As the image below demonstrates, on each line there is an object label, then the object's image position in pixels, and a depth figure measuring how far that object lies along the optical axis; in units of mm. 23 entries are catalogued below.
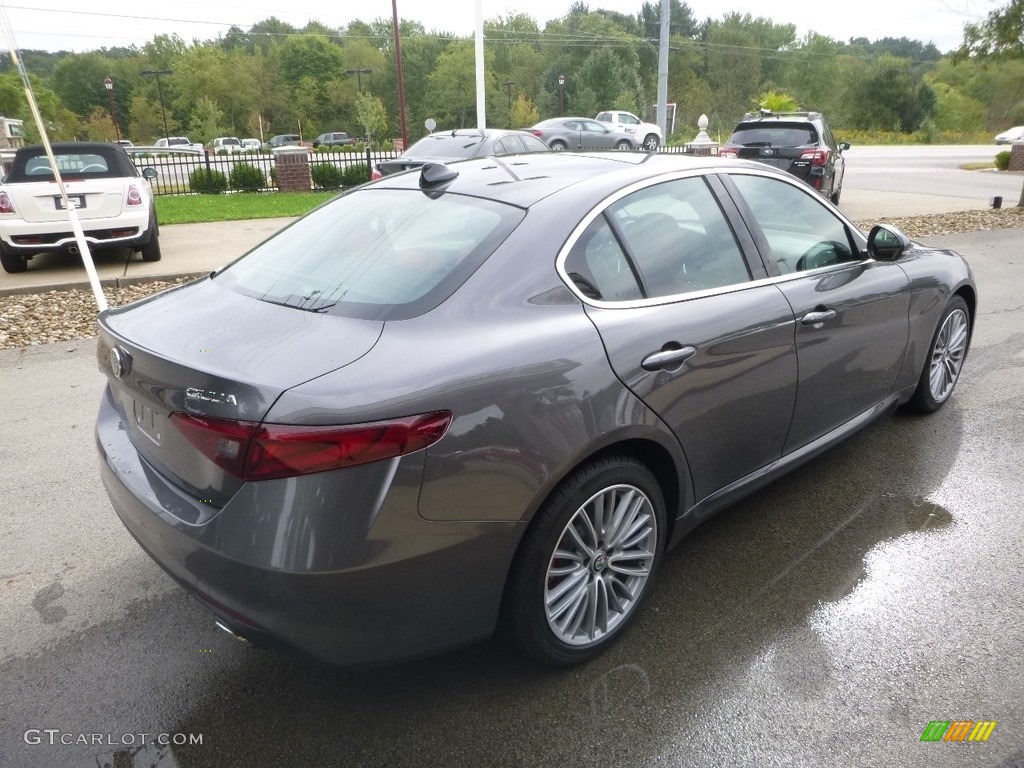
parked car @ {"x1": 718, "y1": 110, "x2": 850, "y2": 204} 13422
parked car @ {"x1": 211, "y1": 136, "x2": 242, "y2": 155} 55312
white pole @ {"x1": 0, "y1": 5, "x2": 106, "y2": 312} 5051
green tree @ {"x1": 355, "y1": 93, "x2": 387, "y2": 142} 68938
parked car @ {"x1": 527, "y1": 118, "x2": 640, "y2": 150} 27438
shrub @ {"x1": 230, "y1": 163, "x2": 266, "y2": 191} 19359
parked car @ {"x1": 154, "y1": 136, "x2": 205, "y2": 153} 56456
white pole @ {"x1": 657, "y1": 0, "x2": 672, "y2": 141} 19203
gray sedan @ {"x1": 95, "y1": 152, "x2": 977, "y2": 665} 1947
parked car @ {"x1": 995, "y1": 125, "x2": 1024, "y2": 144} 42588
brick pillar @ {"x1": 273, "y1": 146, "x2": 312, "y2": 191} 18766
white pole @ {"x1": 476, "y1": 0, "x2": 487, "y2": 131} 22658
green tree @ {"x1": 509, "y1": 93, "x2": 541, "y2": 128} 75312
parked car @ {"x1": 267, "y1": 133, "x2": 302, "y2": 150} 59253
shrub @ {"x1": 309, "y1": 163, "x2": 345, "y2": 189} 19297
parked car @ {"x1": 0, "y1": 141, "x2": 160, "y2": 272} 9062
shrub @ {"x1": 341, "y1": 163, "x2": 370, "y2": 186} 19484
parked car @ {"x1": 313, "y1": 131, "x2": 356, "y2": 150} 60078
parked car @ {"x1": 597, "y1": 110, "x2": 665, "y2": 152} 32584
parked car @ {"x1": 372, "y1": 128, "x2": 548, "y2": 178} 13469
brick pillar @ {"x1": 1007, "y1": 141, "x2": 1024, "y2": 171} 26719
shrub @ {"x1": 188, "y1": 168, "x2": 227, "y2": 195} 19312
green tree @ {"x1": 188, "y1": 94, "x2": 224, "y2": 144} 67312
